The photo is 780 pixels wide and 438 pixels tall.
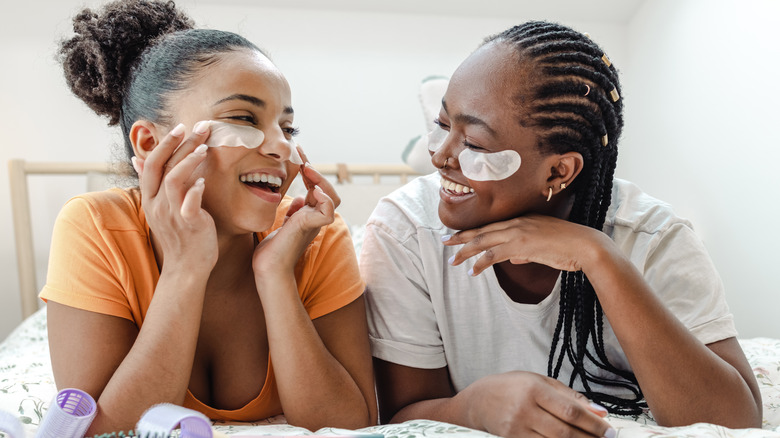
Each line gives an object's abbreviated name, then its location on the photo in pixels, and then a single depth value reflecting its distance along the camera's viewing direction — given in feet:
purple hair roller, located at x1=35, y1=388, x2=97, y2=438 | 2.82
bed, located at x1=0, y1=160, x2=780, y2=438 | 3.13
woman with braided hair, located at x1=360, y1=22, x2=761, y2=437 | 3.37
